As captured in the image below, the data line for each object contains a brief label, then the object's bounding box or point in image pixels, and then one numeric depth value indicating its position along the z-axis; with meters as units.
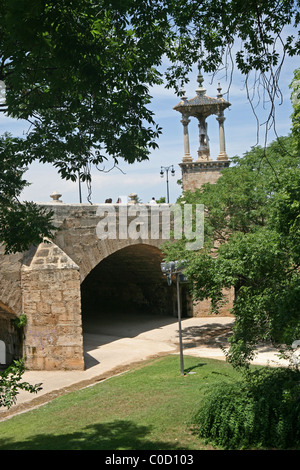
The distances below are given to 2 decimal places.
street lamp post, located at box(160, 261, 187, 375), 11.65
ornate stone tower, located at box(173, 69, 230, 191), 23.41
